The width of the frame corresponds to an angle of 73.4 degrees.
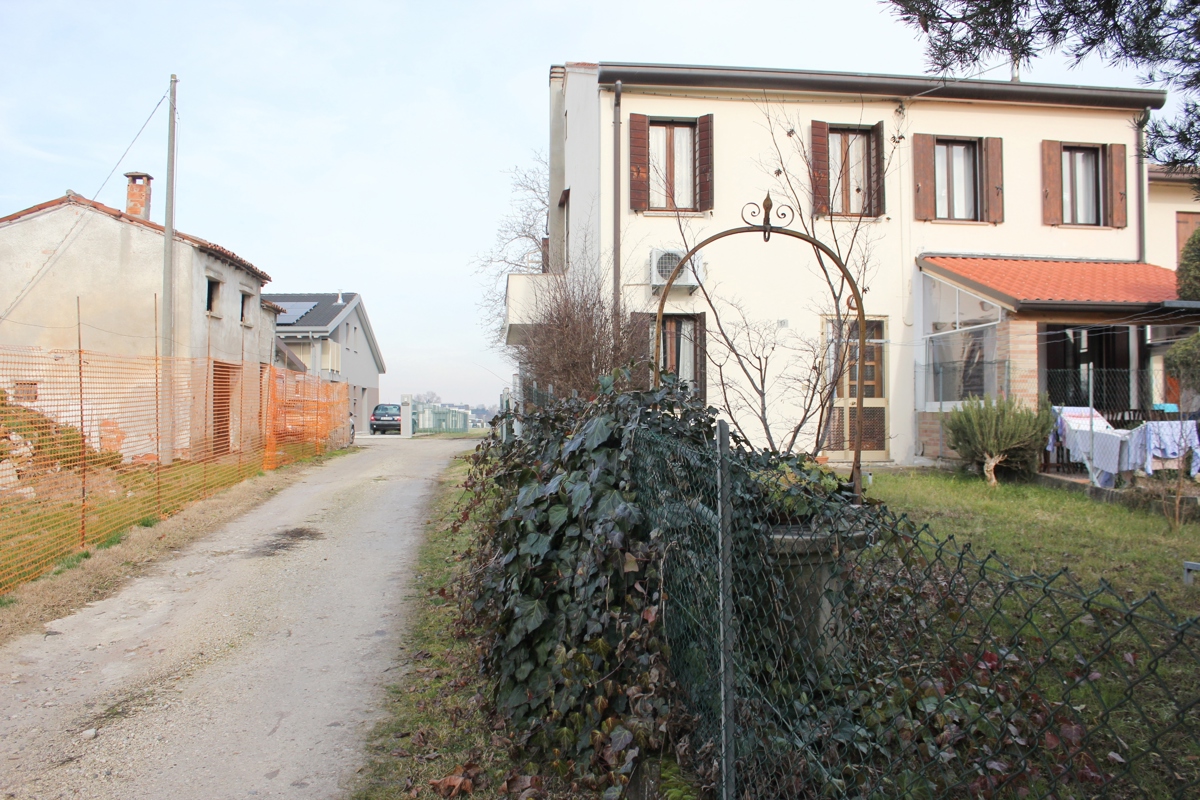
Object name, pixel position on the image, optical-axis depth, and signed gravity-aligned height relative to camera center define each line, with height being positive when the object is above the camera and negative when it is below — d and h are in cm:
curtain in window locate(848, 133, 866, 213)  1417 +439
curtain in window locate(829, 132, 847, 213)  1395 +438
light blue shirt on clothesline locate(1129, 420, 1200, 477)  864 -32
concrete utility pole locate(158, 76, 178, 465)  1424 +306
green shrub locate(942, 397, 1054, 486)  1024 -27
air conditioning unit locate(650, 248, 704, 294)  1326 +238
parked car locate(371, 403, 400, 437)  3828 -28
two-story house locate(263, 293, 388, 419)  3341 +337
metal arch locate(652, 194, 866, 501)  434 +64
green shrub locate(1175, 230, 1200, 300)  1155 +204
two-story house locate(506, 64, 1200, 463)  1345 +346
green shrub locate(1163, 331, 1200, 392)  971 +61
